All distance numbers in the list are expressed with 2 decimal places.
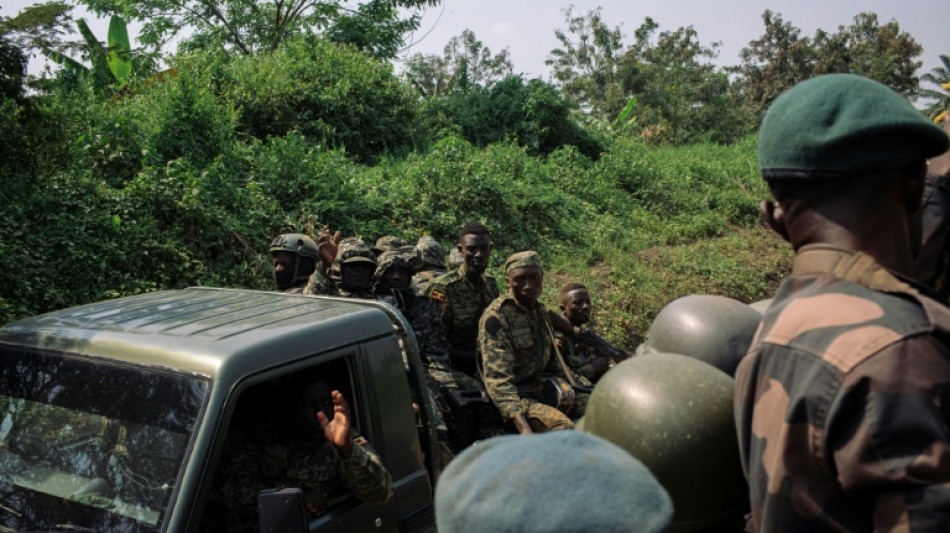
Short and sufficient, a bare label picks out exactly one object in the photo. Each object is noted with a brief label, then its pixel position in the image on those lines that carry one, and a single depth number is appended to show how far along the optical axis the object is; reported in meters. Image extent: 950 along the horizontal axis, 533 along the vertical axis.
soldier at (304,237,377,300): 5.62
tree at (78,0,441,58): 16.23
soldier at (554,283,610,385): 5.95
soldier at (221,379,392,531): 2.85
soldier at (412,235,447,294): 6.85
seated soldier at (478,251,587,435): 4.76
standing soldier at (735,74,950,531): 1.21
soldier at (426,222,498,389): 5.99
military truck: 2.50
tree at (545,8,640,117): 28.20
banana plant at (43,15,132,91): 10.80
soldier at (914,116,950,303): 2.38
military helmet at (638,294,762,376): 2.12
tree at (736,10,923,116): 31.20
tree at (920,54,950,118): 31.31
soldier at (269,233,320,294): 6.25
